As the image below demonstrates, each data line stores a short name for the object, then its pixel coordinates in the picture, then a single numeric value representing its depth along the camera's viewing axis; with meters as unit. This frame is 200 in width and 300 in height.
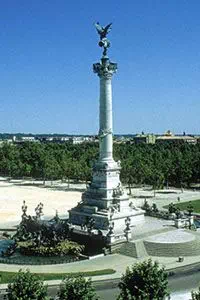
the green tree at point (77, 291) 27.64
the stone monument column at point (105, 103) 58.94
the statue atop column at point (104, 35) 60.09
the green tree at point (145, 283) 28.60
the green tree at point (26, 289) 27.73
